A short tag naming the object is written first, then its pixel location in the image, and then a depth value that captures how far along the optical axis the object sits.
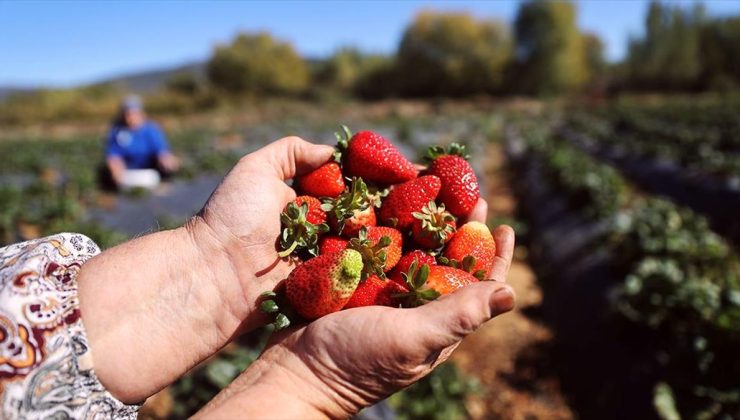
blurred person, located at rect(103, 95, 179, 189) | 7.59
